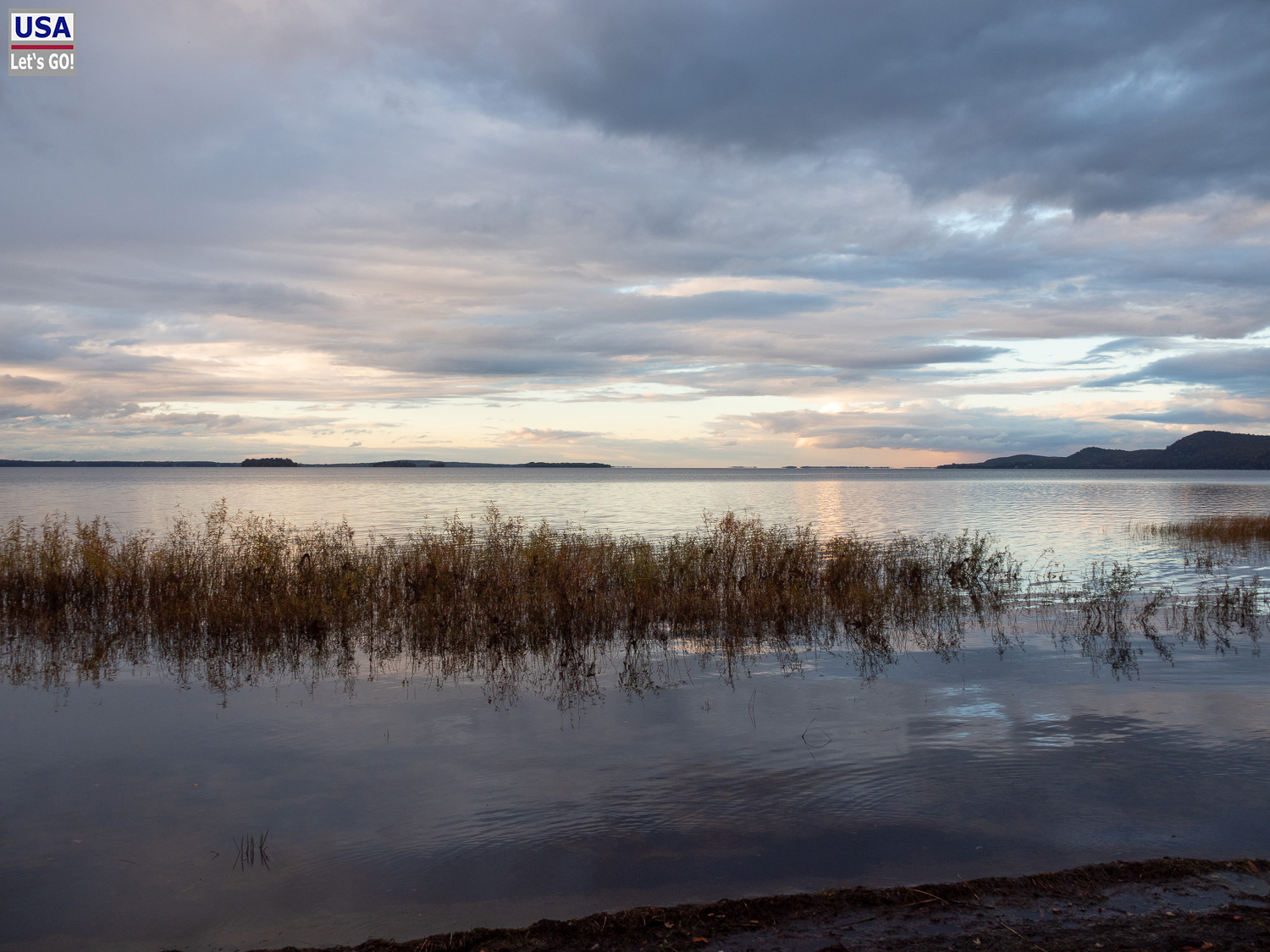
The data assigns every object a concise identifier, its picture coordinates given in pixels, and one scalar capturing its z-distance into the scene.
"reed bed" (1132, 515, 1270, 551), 33.00
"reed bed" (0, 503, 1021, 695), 14.01
